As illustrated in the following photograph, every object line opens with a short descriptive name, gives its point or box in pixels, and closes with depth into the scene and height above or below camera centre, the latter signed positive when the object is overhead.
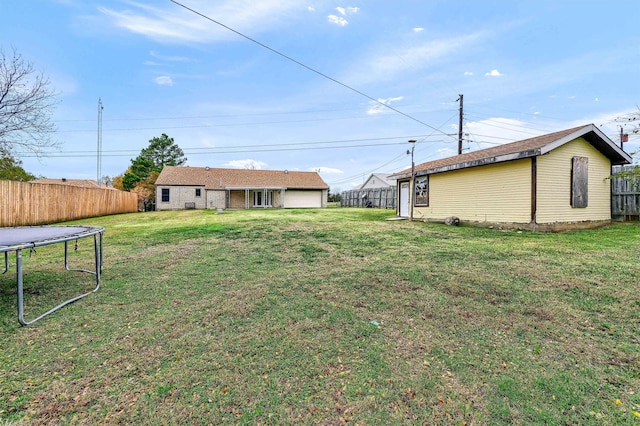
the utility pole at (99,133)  21.36 +5.71
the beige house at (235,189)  26.81 +1.95
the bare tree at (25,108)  12.41 +4.43
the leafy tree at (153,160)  34.88 +6.40
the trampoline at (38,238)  2.71 -0.35
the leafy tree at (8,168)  13.71 +2.48
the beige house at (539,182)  8.95 +1.01
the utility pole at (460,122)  17.62 +5.46
